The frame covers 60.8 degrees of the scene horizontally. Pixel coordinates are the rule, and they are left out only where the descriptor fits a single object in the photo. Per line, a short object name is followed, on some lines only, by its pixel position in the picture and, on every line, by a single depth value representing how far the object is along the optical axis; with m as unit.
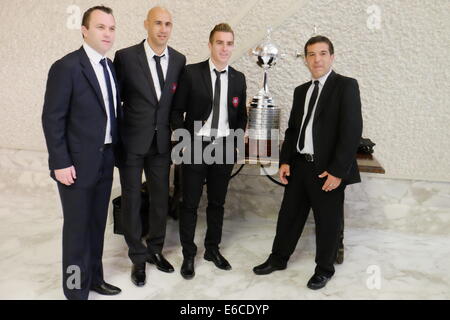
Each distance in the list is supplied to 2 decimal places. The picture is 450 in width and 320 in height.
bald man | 2.25
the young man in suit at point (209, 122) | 2.36
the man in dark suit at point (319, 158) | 2.17
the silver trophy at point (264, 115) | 2.85
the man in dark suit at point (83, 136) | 1.86
